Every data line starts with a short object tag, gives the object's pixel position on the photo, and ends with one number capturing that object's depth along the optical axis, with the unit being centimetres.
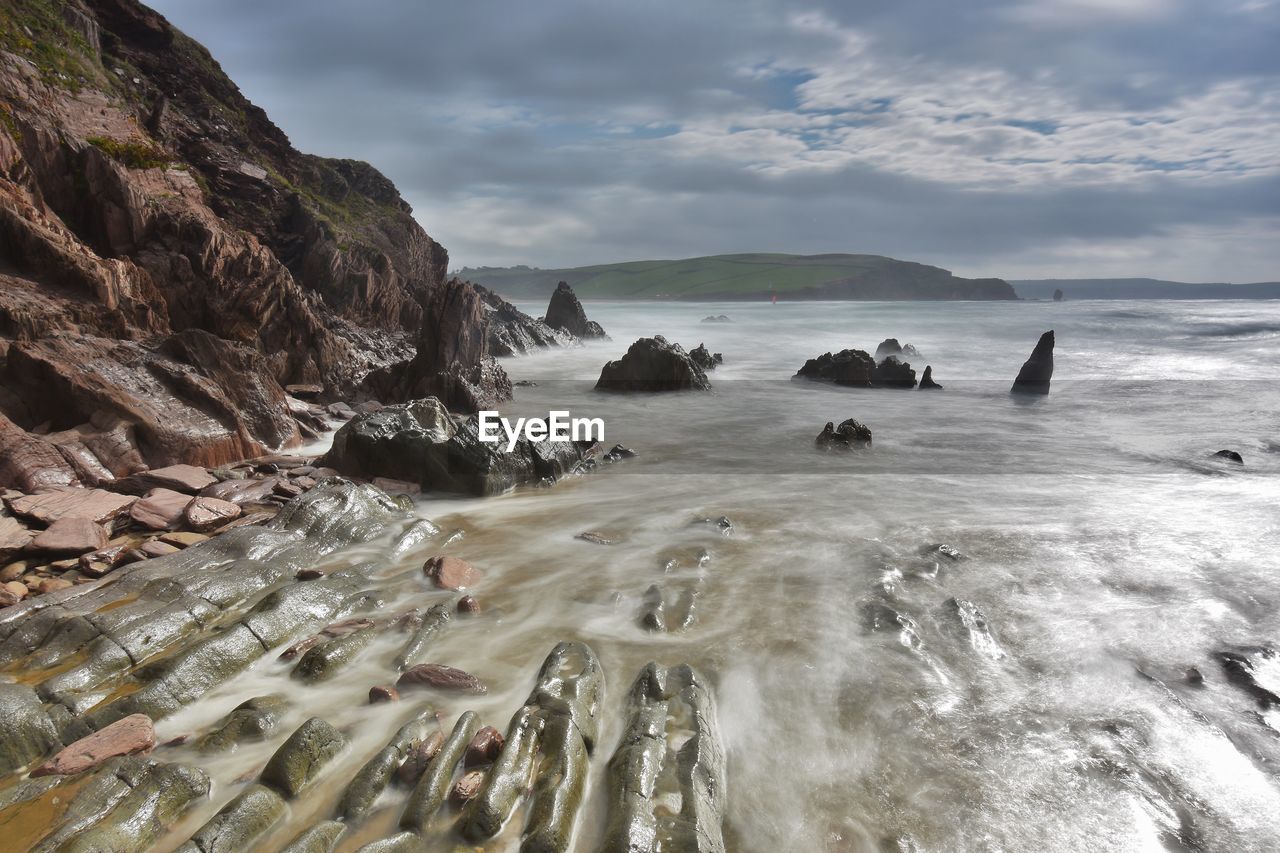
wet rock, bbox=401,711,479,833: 320
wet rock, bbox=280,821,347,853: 294
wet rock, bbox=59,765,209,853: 289
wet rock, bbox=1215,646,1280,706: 494
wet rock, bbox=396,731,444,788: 354
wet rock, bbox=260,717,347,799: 342
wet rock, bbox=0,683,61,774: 348
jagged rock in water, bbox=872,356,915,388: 2470
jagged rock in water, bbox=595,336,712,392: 2169
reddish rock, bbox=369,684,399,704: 430
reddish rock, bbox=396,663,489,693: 452
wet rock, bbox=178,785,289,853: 295
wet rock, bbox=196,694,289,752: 378
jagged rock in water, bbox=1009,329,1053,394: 2350
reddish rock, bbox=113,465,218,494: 741
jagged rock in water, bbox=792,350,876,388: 2506
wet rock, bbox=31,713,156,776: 341
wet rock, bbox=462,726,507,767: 364
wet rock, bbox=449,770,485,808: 336
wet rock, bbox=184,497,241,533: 684
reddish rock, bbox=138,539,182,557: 601
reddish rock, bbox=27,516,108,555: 579
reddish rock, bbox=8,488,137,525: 624
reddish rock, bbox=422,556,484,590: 629
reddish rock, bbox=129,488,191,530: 665
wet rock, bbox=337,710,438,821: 330
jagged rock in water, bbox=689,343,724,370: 2947
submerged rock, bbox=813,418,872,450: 1400
